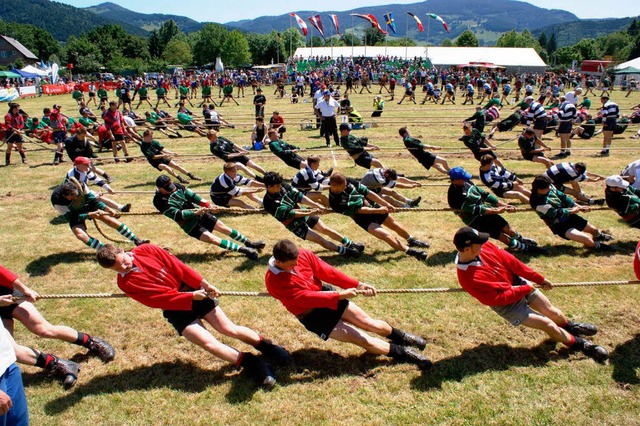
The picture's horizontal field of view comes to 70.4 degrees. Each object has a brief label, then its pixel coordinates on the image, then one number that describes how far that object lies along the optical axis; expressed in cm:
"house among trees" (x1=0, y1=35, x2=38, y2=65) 9062
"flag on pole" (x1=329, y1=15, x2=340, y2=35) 4910
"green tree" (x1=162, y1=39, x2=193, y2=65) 10432
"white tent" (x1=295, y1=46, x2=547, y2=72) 7019
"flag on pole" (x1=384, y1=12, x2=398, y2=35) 4703
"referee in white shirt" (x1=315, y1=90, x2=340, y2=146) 1551
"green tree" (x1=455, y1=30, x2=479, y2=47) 12812
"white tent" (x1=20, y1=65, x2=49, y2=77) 4859
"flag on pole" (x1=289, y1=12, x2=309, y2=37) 4447
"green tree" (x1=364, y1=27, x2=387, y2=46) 14525
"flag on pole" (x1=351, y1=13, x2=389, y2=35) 4431
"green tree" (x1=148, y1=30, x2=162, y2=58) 12406
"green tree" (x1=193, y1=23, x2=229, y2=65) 10081
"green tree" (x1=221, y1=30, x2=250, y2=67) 10038
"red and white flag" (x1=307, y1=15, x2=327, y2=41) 4842
